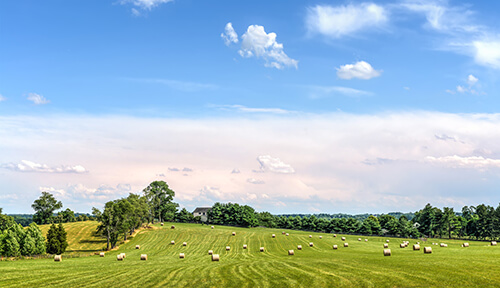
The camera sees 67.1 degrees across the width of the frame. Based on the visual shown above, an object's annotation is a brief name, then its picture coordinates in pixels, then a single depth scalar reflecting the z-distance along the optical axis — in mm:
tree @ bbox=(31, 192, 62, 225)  160250
